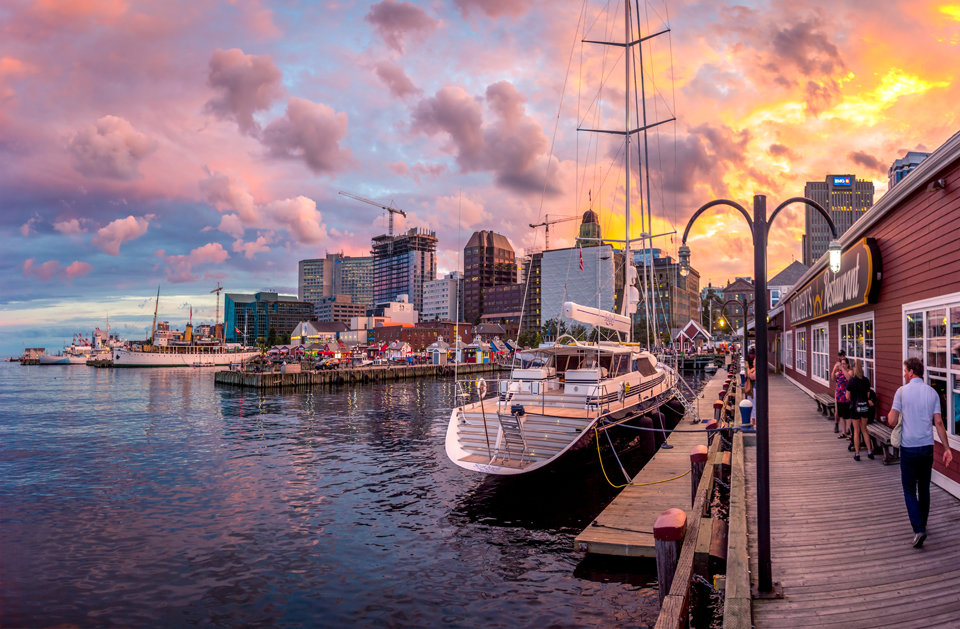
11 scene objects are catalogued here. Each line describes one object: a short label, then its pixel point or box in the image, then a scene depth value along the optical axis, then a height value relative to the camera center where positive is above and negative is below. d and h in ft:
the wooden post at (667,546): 24.41 -9.54
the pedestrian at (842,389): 41.04 -3.97
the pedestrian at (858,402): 35.96 -4.26
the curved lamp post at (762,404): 18.81 -2.30
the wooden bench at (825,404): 55.02 -6.86
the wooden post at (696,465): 35.94 -8.51
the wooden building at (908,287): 27.86 +3.64
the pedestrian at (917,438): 21.48 -4.02
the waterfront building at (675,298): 514.68 +39.99
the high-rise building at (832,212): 593.42 +150.01
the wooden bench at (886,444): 34.53 -6.87
